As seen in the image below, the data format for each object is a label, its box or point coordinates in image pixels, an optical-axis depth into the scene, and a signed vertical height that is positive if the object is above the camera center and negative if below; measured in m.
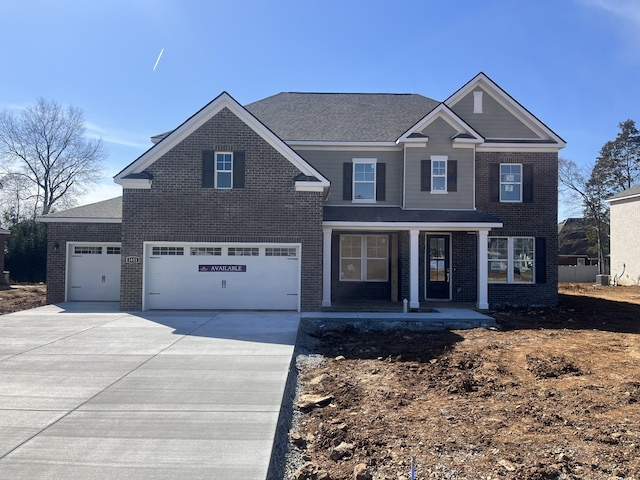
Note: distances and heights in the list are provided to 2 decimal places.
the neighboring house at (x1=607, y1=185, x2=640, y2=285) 28.28 +1.34
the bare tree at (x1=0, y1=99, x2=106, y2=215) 40.40 +7.06
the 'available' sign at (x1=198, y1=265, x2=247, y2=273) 14.47 -0.48
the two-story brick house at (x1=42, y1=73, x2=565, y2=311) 14.29 +1.39
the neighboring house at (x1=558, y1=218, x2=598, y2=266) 49.91 +2.11
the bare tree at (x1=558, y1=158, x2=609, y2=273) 43.03 +4.97
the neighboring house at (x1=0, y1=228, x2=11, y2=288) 25.08 -0.18
